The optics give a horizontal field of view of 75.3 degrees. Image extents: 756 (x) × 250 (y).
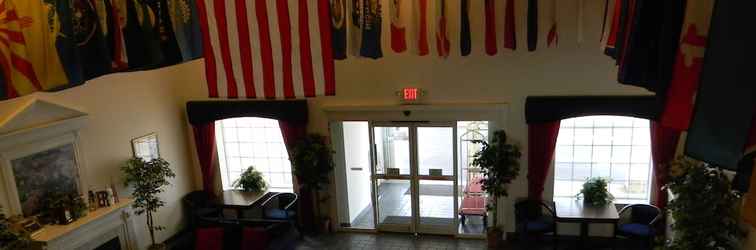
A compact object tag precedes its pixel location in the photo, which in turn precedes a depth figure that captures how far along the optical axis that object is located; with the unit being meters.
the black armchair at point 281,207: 9.06
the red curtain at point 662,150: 7.55
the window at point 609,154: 8.09
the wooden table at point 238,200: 8.91
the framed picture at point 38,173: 6.60
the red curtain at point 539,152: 8.03
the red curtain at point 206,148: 9.63
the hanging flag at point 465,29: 7.04
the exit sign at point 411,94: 8.45
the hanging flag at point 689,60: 3.12
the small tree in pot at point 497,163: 8.02
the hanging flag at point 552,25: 7.28
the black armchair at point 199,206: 9.38
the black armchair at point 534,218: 8.10
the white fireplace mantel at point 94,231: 6.74
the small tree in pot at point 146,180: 8.16
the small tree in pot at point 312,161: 8.74
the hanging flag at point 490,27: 7.03
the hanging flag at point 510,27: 7.20
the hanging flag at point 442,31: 6.93
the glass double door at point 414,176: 8.77
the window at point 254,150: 9.80
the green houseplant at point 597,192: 7.96
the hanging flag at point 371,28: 6.12
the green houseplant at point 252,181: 9.55
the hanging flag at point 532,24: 7.14
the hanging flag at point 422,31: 7.05
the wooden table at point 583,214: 7.51
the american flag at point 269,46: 5.07
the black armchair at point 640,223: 7.65
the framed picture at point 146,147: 8.69
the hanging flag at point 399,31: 6.96
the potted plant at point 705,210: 5.42
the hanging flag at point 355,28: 6.07
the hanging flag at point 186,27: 4.81
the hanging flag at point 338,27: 5.57
